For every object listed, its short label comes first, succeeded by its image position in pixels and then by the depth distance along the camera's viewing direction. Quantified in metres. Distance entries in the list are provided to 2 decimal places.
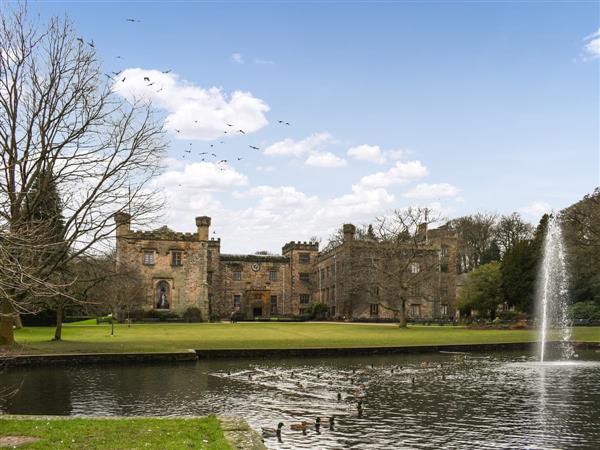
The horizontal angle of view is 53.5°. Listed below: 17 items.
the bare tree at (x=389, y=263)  52.60
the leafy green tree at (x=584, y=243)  48.50
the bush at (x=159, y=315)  63.44
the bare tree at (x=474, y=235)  86.81
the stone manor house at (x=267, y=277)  66.19
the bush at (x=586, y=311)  54.00
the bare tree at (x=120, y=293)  41.94
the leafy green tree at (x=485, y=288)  62.84
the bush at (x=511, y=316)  57.03
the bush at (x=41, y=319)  47.81
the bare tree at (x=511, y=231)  82.69
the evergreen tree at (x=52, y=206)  21.66
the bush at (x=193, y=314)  65.31
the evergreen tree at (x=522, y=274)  60.84
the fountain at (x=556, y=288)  49.53
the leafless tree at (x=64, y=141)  24.05
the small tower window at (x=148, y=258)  66.06
